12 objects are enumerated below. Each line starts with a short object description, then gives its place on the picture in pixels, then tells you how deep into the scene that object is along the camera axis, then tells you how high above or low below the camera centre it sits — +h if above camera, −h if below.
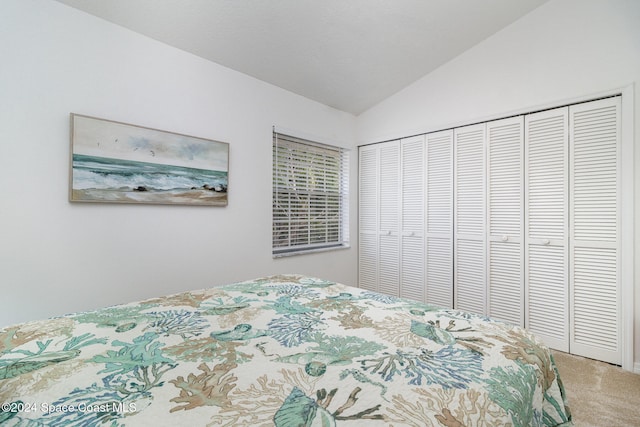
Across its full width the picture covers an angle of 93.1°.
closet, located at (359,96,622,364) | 2.33 -0.08
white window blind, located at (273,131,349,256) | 3.19 +0.18
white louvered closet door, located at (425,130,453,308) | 3.16 -0.06
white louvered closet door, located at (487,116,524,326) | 2.72 -0.06
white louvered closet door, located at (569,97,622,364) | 2.28 -0.12
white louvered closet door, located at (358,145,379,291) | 3.81 -0.08
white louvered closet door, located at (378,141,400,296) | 3.59 -0.08
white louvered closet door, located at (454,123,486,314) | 2.95 -0.06
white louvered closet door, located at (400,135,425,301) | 3.38 -0.08
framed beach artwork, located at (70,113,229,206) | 1.96 +0.33
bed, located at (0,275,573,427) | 0.69 -0.46
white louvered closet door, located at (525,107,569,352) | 2.49 -0.10
